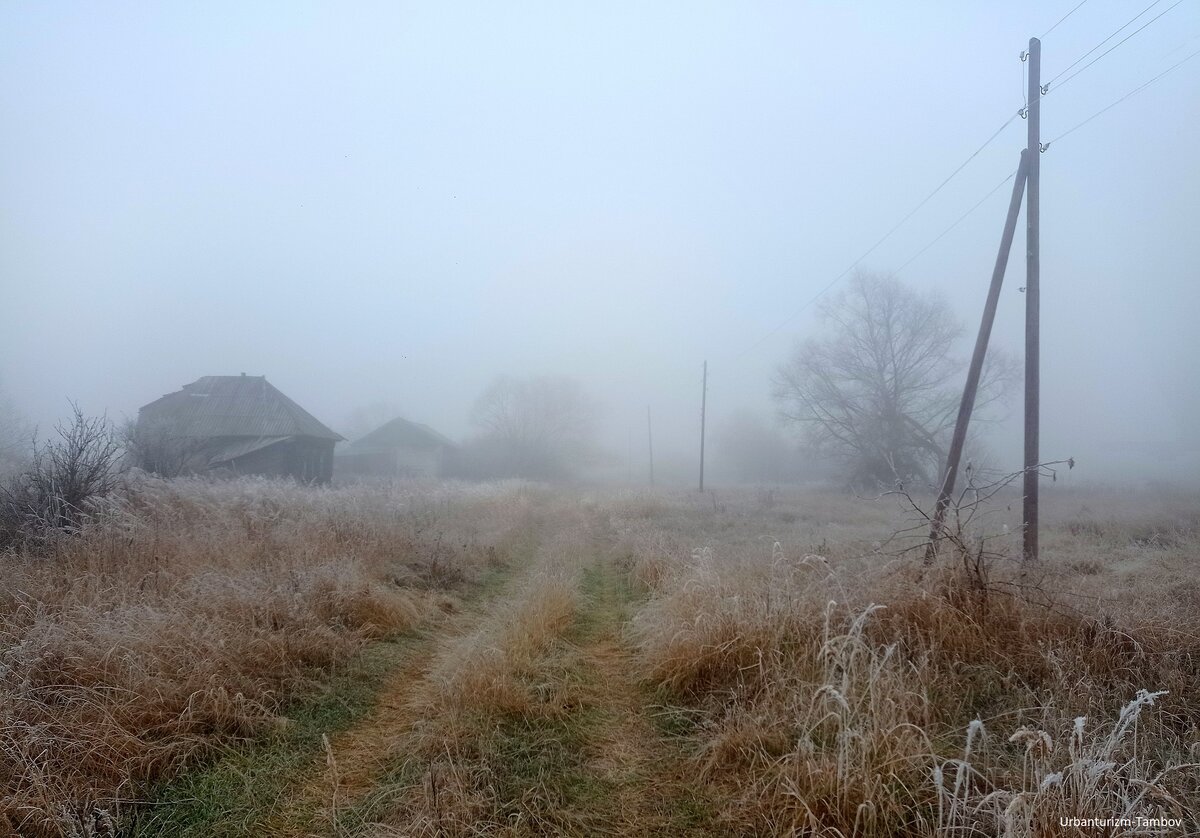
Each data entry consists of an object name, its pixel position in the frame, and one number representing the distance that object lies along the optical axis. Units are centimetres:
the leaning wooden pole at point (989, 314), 752
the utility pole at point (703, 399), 3269
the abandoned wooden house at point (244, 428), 2575
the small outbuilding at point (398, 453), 4412
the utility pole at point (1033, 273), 757
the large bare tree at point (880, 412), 2850
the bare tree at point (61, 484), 691
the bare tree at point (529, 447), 5416
